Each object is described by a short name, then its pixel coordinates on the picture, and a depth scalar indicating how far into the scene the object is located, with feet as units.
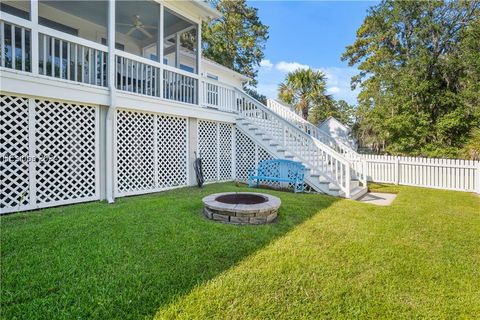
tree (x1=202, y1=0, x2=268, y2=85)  72.38
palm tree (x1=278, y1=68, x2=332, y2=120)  69.10
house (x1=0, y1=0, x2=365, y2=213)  16.35
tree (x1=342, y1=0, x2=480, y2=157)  41.42
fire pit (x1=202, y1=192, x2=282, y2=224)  15.16
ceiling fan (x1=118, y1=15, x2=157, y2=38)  28.85
